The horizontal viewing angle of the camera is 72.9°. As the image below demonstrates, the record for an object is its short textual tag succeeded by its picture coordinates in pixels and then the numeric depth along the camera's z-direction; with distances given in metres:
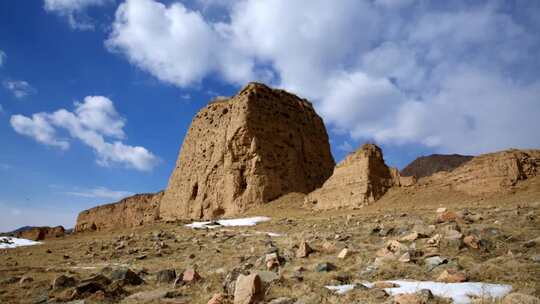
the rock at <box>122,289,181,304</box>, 5.34
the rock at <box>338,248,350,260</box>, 7.25
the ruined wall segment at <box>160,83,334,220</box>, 27.09
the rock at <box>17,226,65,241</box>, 34.76
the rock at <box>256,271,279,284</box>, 5.61
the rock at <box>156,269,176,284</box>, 6.70
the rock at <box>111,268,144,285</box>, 6.60
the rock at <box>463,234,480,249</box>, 6.71
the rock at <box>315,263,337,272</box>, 6.35
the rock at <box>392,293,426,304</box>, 4.04
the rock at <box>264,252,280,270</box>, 6.99
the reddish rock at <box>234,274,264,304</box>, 4.61
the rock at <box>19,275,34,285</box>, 7.57
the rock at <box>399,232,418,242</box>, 7.80
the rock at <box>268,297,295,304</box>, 4.57
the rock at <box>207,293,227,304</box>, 4.65
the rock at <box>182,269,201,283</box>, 6.20
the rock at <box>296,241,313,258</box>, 7.80
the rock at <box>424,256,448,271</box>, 5.85
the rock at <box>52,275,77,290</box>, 6.70
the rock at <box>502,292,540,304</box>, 3.70
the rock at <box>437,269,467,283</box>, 5.04
